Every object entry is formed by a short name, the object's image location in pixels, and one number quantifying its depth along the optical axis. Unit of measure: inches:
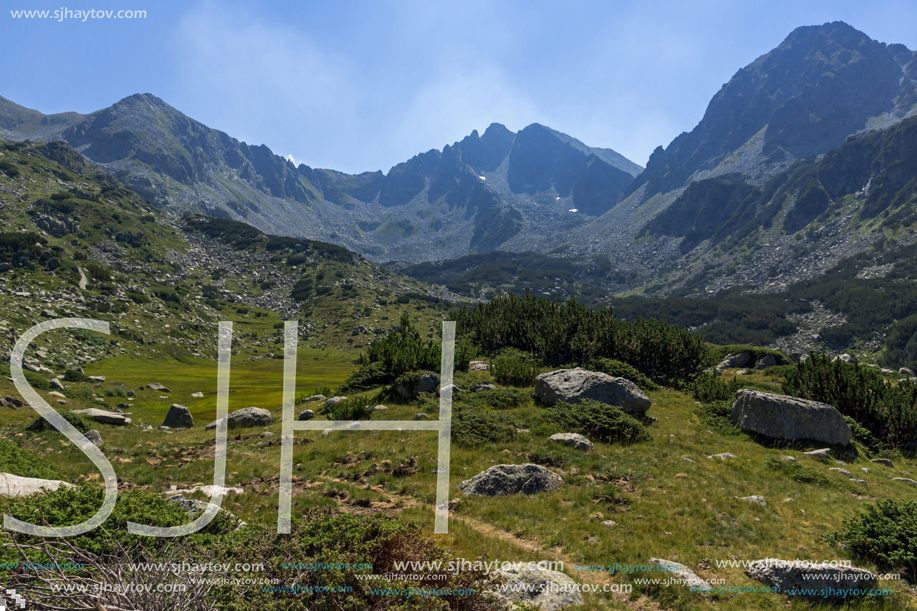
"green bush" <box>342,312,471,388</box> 1018.7
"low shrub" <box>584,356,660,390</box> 1029.2
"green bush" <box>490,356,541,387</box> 1016.2
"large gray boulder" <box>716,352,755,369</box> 1475.1
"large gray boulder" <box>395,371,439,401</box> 905.5
